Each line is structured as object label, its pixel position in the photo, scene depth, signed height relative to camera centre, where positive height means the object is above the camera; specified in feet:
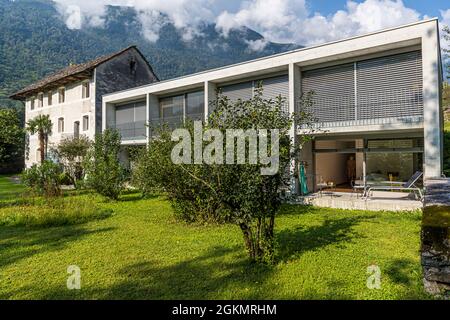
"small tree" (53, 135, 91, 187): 61.16 +2.77
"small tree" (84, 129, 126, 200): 39.04 -0.76
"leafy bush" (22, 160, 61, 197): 41.39 -1.80
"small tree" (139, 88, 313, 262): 13.94 -0.62
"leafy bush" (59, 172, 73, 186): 60.59 -3.11
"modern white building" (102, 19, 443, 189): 32.04 +9.59
